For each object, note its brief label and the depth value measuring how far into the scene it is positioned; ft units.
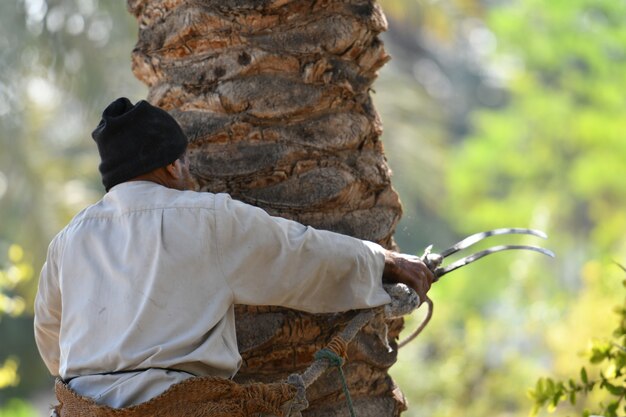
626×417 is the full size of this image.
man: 20.88
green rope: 22.24
